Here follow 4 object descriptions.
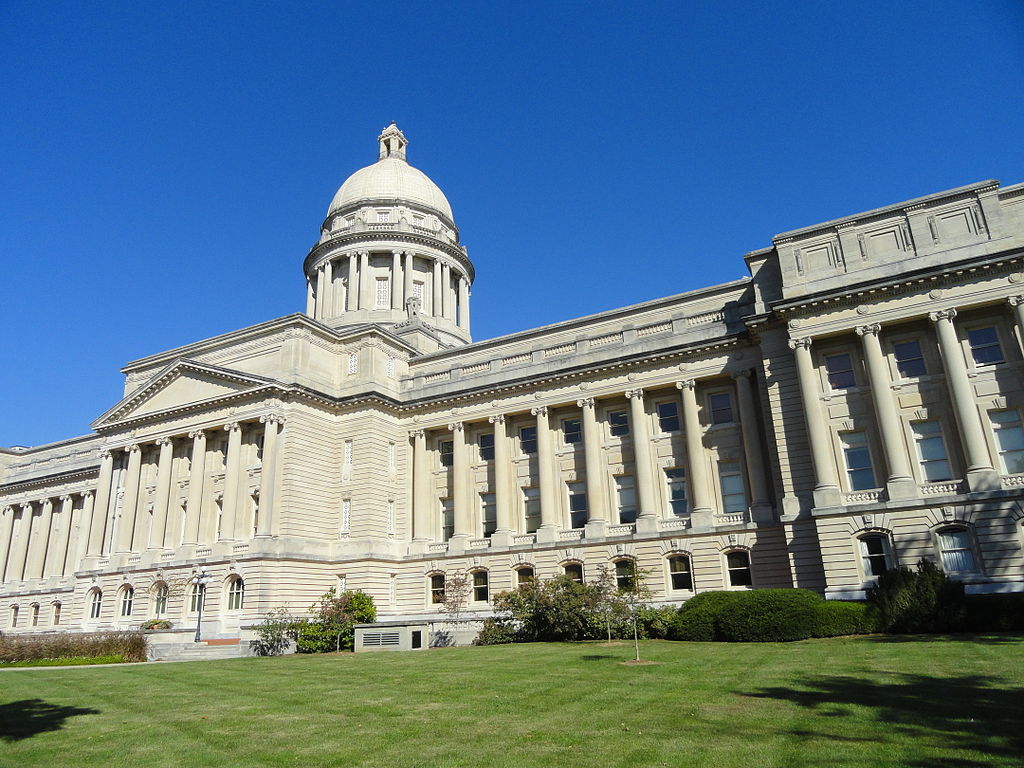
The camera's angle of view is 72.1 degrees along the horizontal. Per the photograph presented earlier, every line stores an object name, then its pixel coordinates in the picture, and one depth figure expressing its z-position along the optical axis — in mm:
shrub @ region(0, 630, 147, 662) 31234
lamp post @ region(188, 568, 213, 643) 34906
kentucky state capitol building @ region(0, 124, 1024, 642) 29562
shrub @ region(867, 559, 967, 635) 23969
